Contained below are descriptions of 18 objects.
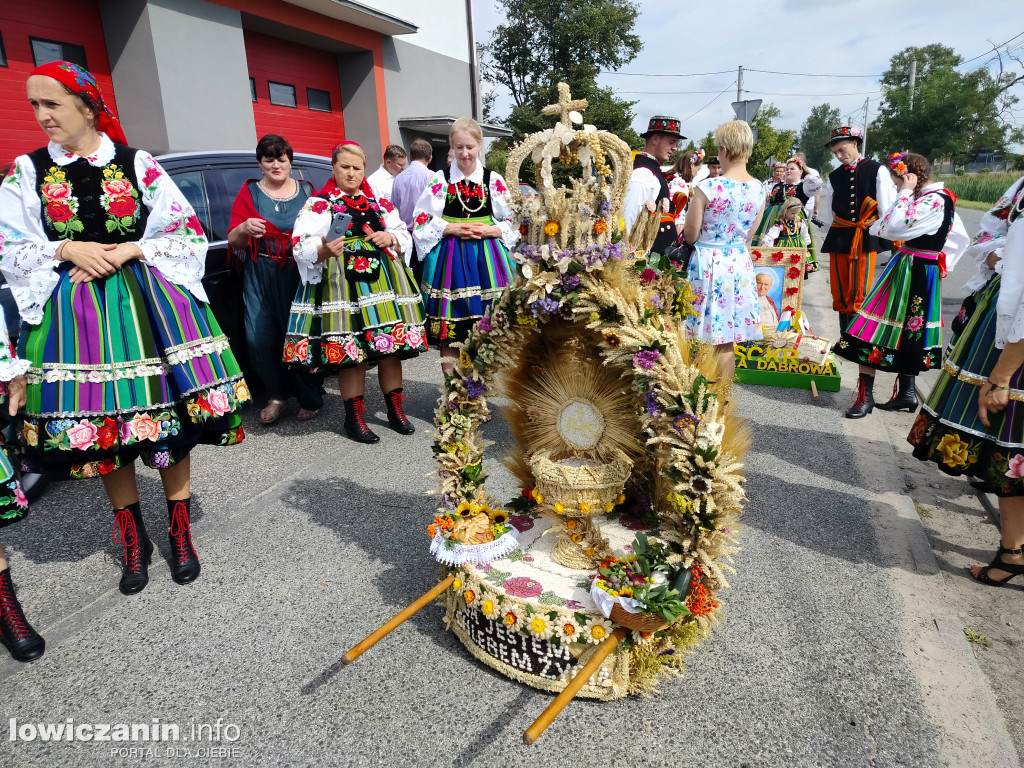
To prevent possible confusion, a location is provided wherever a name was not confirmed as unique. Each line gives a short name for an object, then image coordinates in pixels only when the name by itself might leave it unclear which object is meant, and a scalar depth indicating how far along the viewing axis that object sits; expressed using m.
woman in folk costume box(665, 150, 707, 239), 5.87
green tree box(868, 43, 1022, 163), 45.22
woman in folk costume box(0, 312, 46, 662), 2.28
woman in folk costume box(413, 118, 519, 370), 4.44
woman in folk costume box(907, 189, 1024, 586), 2.39
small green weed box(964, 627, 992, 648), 2.43
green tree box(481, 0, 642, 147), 30.42
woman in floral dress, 3.71
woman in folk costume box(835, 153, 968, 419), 4.43
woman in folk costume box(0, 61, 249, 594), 2.46
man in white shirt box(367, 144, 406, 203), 7.18
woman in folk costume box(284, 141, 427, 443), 4.11
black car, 4.40
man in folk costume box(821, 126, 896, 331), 5.42
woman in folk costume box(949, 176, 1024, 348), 3.14
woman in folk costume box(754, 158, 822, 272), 7.85
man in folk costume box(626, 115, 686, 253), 4.63
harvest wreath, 1.98
